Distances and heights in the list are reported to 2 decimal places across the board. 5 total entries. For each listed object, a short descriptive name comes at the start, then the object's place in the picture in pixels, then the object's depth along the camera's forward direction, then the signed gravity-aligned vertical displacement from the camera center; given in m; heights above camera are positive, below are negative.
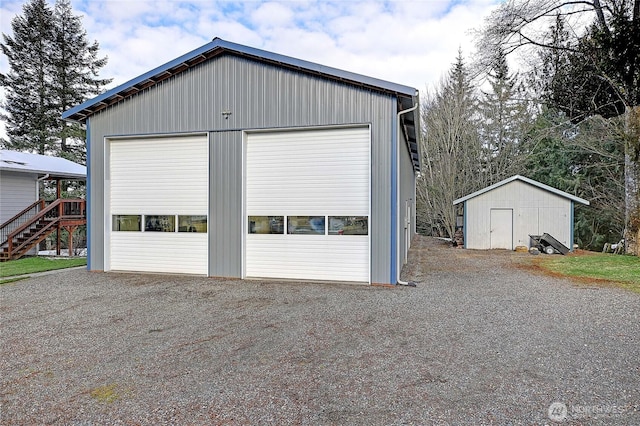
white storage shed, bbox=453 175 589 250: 14.98 -0.15
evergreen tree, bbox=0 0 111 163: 22.58 +7.88
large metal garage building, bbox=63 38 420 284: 7.97 +0.94
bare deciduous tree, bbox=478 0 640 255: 11.82 +5.28
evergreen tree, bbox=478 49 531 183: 22.05 +4.86
